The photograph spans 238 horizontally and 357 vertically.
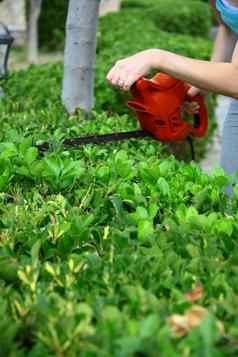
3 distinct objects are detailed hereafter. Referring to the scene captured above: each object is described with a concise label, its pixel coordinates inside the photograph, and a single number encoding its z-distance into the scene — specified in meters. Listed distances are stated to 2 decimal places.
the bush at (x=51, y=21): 22.33
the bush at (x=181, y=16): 17.41
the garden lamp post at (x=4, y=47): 5.26
